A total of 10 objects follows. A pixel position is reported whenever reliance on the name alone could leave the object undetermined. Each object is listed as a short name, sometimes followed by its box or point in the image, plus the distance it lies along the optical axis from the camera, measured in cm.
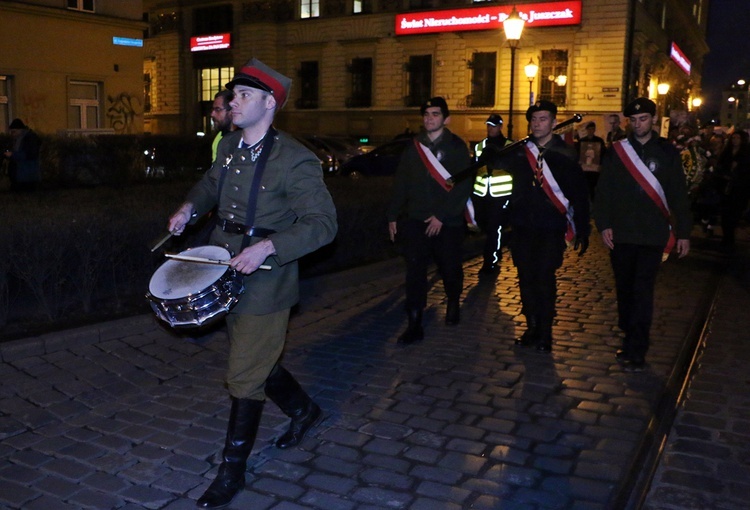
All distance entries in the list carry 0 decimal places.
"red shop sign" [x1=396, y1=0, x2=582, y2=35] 3738
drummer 382
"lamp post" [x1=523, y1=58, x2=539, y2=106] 2919
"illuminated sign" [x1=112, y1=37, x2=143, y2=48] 2573
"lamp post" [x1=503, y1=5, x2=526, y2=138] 1895
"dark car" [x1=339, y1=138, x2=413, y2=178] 2381
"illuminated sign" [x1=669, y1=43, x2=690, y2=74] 5058
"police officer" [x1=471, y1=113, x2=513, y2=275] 994
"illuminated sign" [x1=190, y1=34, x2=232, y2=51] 4934
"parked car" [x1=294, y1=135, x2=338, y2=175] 2449
